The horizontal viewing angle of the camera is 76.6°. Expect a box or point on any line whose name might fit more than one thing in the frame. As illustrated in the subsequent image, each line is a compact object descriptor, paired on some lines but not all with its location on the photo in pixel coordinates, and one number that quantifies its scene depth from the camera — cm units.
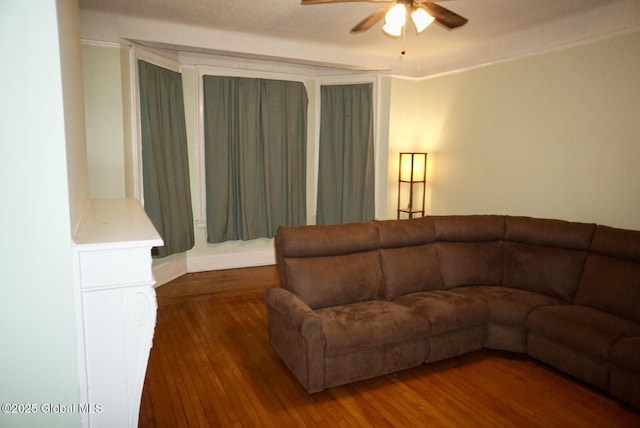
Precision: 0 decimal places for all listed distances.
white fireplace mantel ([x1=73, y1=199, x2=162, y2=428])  154
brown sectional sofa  244
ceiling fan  236
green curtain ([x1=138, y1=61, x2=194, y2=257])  410
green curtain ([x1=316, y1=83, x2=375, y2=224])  522
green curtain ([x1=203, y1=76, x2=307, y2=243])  486
